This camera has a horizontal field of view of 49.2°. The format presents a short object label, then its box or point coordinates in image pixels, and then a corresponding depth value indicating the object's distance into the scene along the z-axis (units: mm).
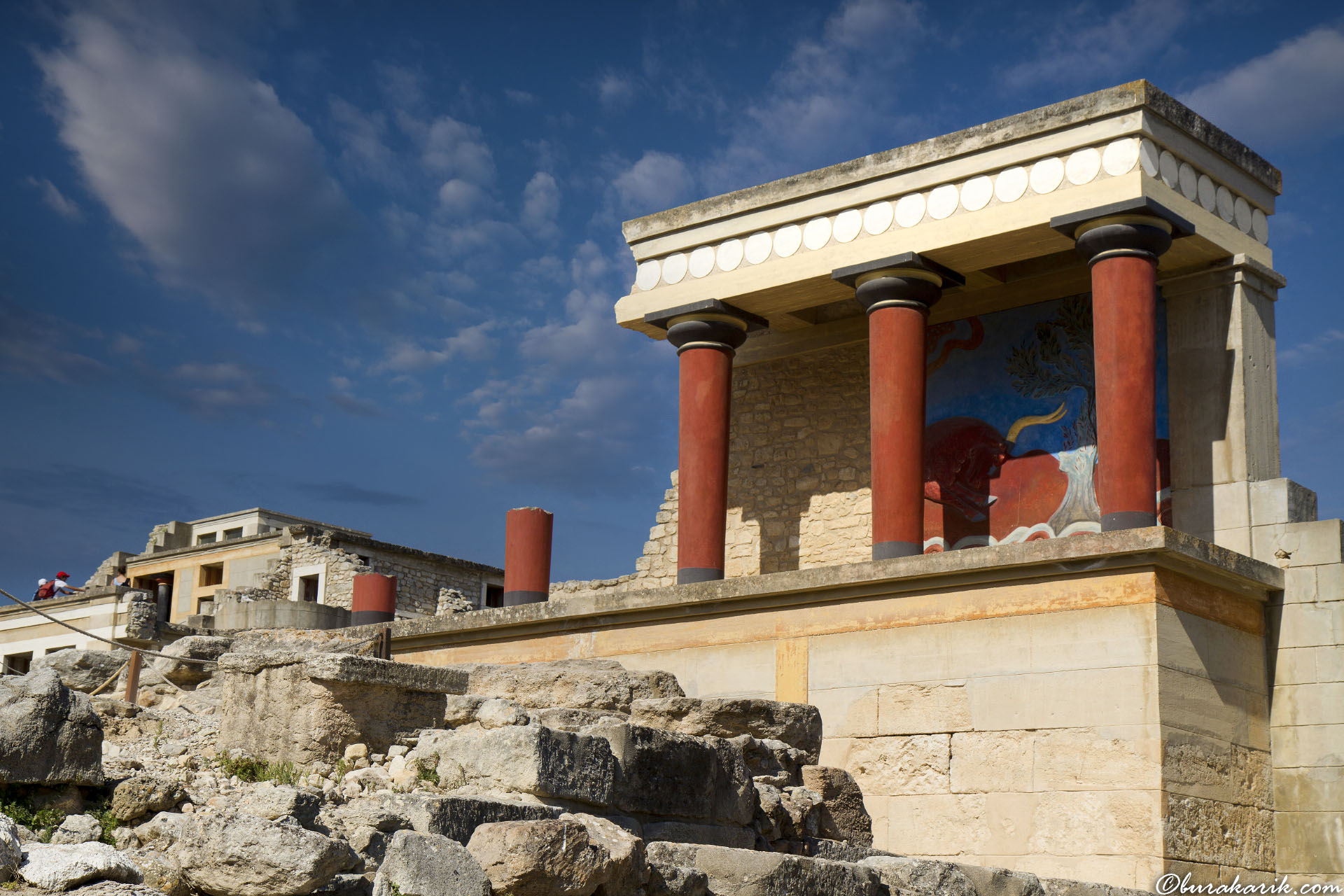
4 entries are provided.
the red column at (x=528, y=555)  15125
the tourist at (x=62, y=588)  30347
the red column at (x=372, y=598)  17609
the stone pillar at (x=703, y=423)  14180
